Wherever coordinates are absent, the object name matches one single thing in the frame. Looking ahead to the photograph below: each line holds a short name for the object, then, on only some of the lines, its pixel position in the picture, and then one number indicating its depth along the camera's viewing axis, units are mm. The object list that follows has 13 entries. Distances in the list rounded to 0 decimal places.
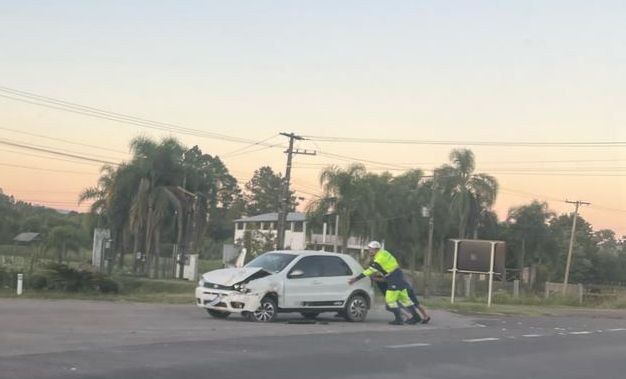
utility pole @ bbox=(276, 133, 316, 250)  47344
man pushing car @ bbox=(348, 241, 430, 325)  17109
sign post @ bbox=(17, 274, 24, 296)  24920
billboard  26081
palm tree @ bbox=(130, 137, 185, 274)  55031
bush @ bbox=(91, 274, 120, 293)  29828
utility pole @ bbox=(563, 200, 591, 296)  67712
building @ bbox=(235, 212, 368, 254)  63641
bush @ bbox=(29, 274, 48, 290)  28672
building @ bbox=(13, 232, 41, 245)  74188
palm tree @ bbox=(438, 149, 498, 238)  63281
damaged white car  16188
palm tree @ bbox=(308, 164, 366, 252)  59188
